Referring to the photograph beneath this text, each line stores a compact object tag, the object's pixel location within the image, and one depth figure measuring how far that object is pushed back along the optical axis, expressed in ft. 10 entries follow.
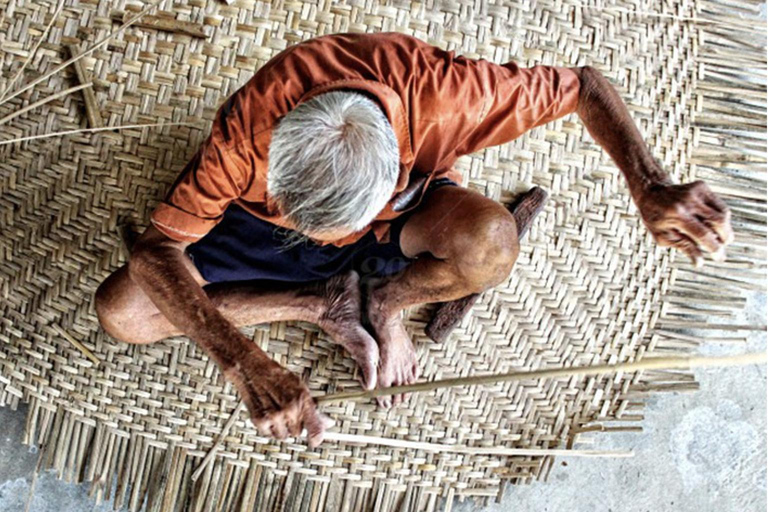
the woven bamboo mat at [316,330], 5.62
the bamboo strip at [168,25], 5.72
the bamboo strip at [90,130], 5.36
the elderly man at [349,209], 3.68
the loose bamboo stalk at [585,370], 2.97
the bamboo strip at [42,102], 5.31
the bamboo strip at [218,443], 5.57
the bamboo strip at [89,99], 5.62
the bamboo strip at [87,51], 5.25
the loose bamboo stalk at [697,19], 6.02
